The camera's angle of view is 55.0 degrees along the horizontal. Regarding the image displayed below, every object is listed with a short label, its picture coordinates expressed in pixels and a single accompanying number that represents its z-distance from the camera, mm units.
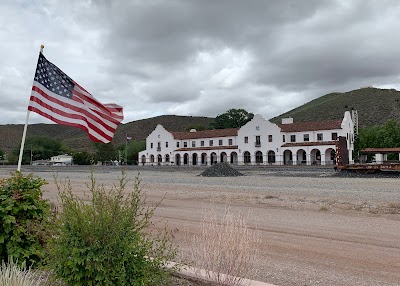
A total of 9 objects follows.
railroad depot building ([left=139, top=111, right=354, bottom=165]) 65250
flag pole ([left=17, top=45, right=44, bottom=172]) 5967
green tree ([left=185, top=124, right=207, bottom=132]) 119062
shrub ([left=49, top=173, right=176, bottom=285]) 3654
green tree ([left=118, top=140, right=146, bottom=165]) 100812
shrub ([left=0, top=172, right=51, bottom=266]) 4816
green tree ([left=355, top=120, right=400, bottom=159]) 67625
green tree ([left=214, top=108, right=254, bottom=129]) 117625
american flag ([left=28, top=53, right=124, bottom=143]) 7012
